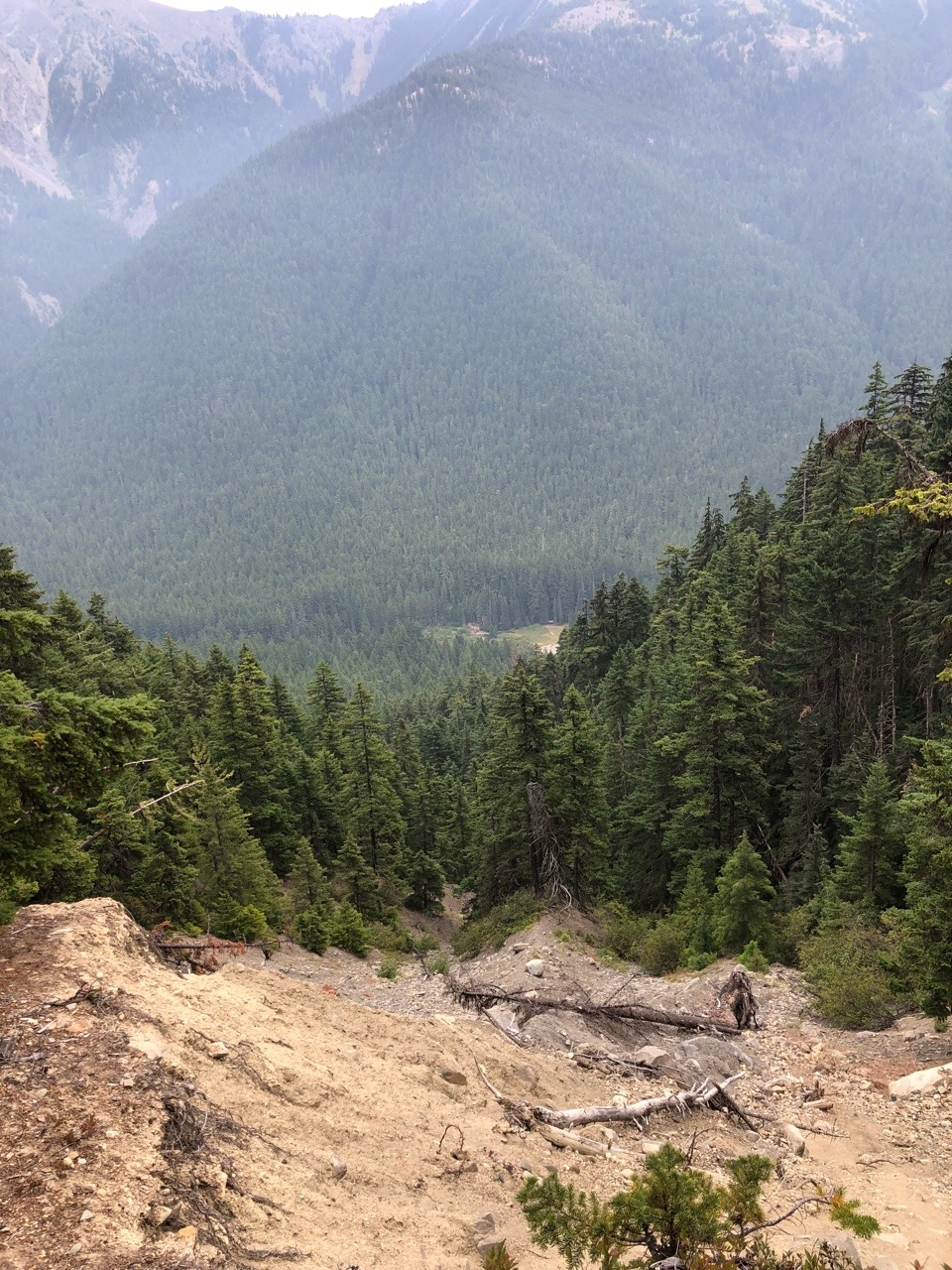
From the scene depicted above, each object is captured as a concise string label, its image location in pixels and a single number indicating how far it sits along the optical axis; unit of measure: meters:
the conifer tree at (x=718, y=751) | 29.80
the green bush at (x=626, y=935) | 25.73
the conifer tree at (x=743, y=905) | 22.78
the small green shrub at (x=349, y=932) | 28.84
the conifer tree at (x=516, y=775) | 30.23
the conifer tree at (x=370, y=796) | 38.75
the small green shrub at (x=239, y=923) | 24.59
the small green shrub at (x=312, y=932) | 27.67
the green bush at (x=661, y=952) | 23.30
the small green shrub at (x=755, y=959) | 20.30
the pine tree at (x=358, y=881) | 34.94
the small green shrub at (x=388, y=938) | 31.52
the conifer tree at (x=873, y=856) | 20.69
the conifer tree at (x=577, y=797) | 30.12
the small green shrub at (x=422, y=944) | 34.12
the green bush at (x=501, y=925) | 28.66
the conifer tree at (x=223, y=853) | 27.05
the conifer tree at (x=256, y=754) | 36.81
